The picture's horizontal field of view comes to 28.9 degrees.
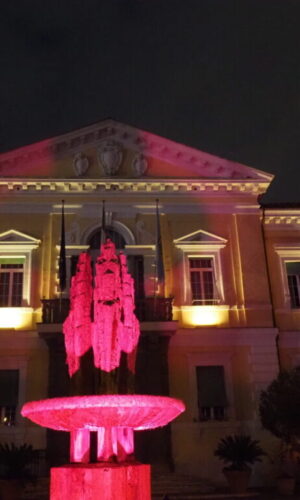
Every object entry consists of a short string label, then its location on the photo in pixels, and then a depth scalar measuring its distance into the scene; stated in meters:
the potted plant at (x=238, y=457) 16.72
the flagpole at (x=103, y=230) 19.76
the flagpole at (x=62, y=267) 19.78
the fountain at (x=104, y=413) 9.62
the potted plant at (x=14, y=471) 15.26
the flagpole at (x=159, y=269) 20.06
